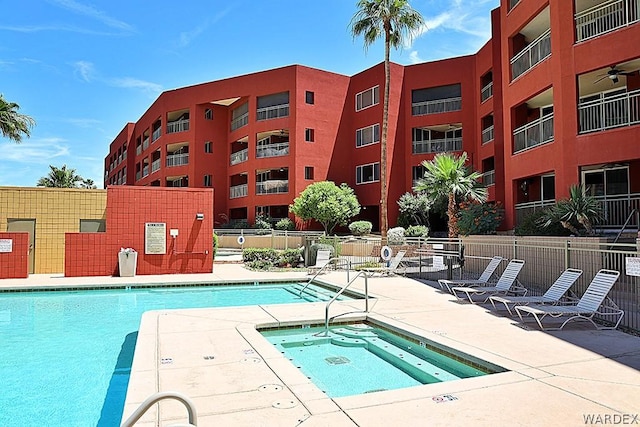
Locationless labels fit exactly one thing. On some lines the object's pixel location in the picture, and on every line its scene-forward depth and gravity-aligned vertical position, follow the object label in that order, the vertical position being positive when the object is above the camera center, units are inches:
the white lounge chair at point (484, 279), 470.5 -51.2
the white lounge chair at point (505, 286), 426.9 -53.4
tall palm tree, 978.1 +446.8
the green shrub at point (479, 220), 665.0 +12.9
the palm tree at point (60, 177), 2466.8 +293.9
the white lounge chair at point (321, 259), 738.8 -46.9
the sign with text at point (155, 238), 705.0 -10.5
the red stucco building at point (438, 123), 560.7 +230.5
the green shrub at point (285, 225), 1224.2 +13.8
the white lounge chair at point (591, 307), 312.3 -54.5
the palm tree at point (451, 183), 700.0 +71.5
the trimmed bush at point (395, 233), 981.2 -7.9
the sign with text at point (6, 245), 649.0 -18.1
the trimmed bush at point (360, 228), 1138.0 +4.2
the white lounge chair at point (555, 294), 354.6 -50.9
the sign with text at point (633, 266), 296.0 -24.6
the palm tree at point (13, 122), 1002.1 +243.7
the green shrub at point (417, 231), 1014.6 -3.9
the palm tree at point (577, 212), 489.1 +17.8
